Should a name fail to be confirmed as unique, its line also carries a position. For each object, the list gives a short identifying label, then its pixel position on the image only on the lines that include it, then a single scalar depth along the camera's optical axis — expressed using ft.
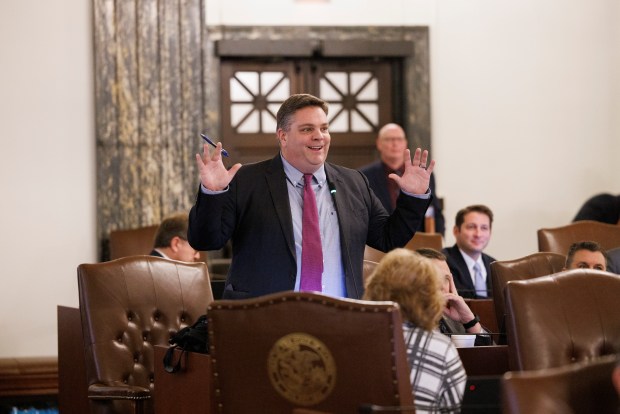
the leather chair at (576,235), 43.29
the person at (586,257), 33.76
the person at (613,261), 35.94
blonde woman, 19.65
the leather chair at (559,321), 22.22
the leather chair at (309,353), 18.85
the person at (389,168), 49.75
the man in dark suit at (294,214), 25.72
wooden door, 55.98
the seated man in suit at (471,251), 40.88
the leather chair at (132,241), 50.01
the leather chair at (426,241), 43.37
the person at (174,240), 39.04
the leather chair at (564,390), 17.28
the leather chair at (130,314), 28.43
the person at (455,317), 28.78
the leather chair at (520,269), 33.01
